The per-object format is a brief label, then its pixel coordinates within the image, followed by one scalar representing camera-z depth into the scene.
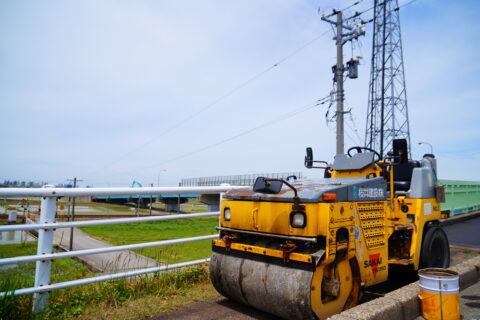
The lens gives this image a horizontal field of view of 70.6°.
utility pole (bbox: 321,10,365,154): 15.86
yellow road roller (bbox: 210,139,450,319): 3.17
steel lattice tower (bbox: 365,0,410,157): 25.31
